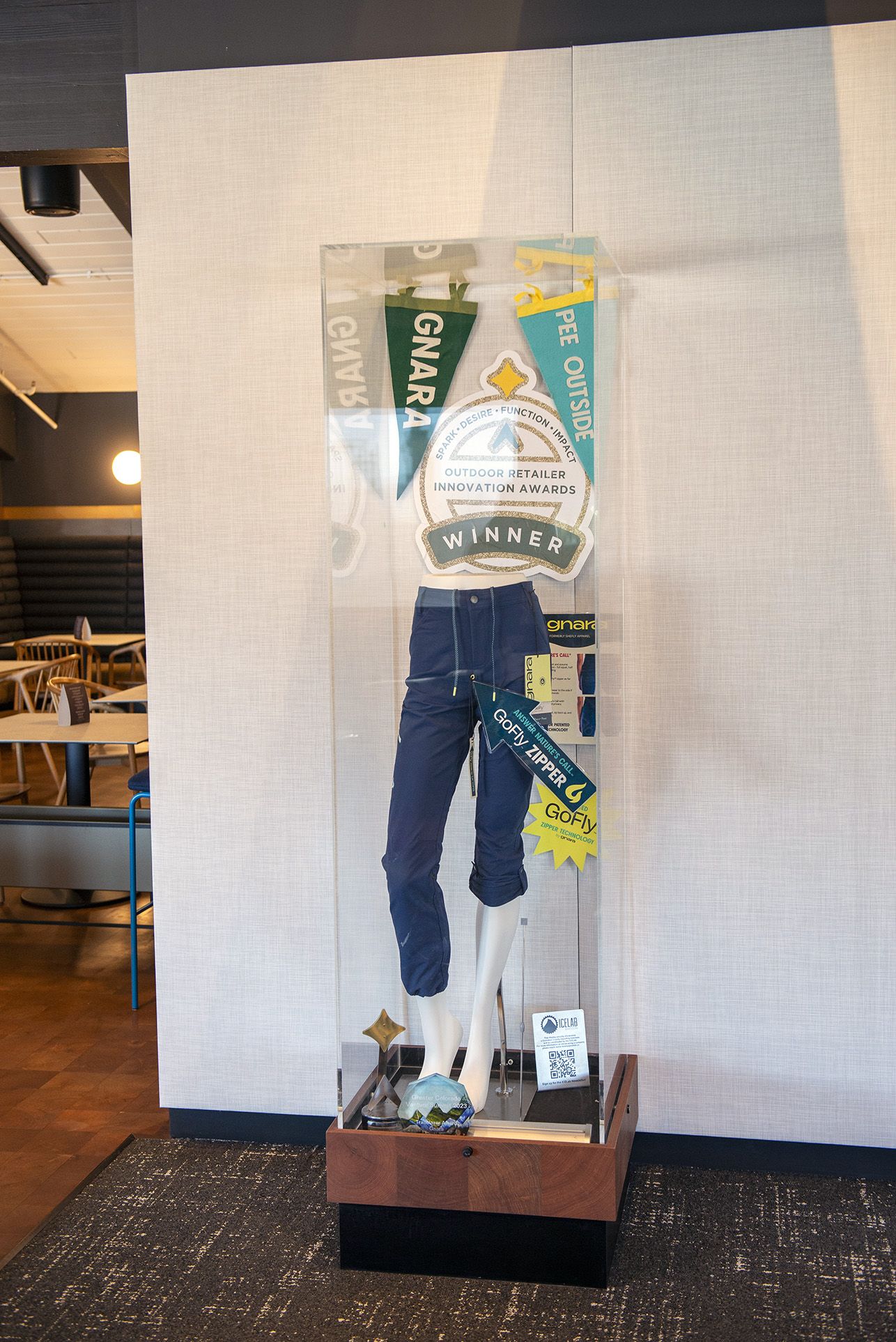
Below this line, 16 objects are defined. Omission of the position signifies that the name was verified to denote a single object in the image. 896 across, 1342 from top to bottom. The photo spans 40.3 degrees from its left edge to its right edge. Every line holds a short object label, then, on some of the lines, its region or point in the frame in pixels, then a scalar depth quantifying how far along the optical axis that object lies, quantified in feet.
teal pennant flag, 7.85
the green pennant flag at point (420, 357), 8.16
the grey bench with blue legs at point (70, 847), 15.24
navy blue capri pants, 8.02
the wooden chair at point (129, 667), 31.01
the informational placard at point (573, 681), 8.05
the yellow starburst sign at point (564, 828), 8.20
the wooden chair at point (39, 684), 22.99
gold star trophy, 8.23
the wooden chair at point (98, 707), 18.88
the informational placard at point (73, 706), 17.07
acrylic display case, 7.91
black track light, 19.34
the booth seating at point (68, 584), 37.78
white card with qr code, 8.34
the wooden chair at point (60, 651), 29.19
